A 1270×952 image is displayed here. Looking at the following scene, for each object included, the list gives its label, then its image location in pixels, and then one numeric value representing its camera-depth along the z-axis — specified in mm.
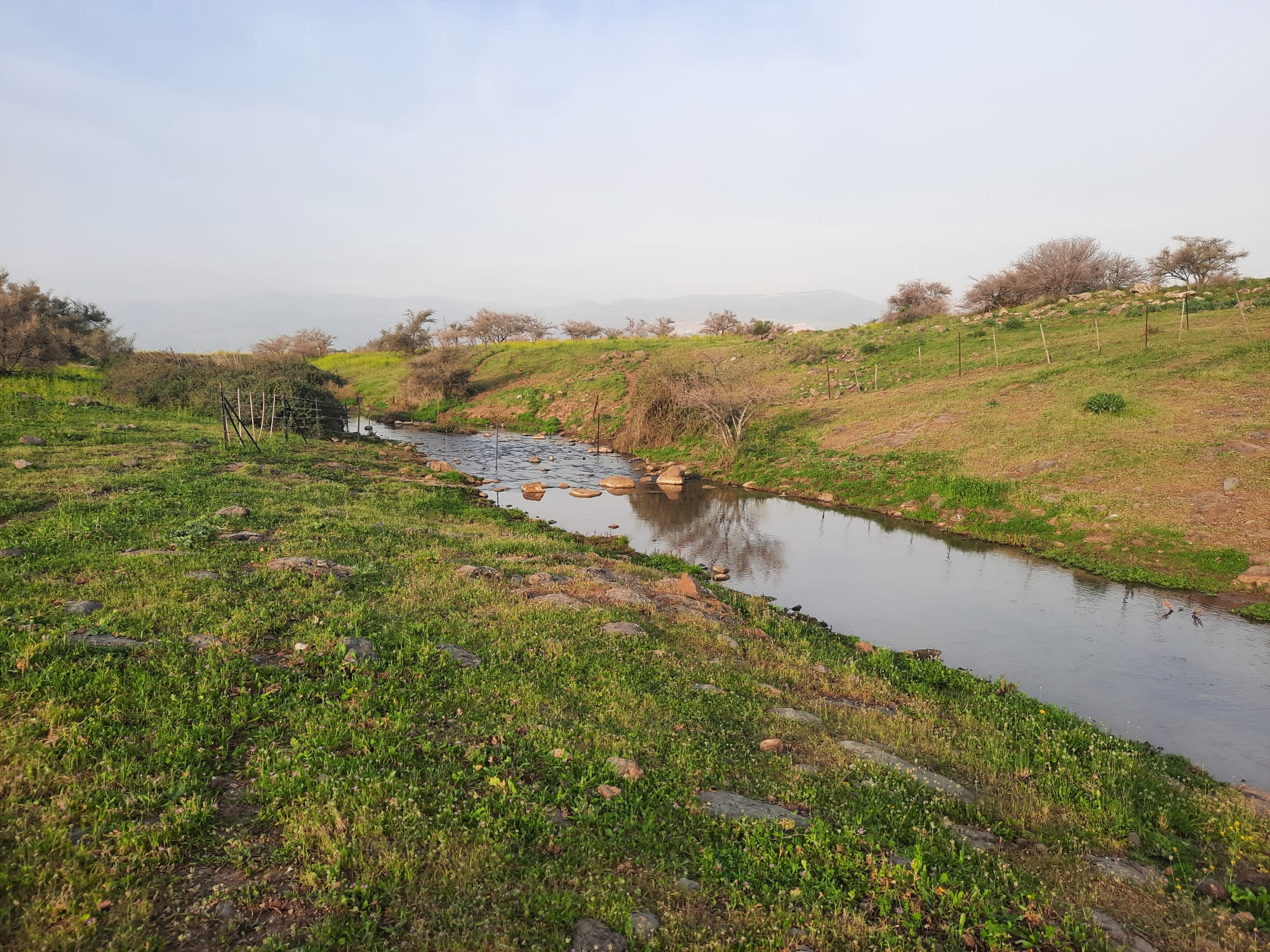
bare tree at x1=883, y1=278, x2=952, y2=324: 53000
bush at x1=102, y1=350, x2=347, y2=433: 34812
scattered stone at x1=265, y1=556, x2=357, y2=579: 10812
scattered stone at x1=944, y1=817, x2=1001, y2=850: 5523
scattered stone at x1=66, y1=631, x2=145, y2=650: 7129
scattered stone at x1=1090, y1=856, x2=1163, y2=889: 5199
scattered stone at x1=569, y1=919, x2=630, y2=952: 4121
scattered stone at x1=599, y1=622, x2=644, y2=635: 10008
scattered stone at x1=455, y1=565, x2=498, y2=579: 11930
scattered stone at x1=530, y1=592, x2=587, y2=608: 10817
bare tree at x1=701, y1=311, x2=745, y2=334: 74938
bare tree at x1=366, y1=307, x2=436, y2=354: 82312
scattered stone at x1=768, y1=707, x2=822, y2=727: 7996
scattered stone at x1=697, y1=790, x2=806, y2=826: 5664
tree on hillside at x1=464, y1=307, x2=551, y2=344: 84500
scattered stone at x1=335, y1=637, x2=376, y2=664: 7824
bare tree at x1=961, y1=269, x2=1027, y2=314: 47344
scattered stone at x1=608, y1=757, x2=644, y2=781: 6098
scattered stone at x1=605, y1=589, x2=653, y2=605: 11703
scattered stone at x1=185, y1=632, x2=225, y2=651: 7508
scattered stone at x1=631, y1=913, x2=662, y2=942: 4242
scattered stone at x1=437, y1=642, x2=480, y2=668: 8203
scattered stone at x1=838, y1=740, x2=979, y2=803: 6430
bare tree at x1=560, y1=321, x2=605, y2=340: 82375
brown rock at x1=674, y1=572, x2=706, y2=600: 13109
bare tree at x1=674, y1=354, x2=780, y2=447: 30781
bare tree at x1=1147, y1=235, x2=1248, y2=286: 40750
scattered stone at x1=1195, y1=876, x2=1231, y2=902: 5023
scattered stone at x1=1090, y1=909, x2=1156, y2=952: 4402
